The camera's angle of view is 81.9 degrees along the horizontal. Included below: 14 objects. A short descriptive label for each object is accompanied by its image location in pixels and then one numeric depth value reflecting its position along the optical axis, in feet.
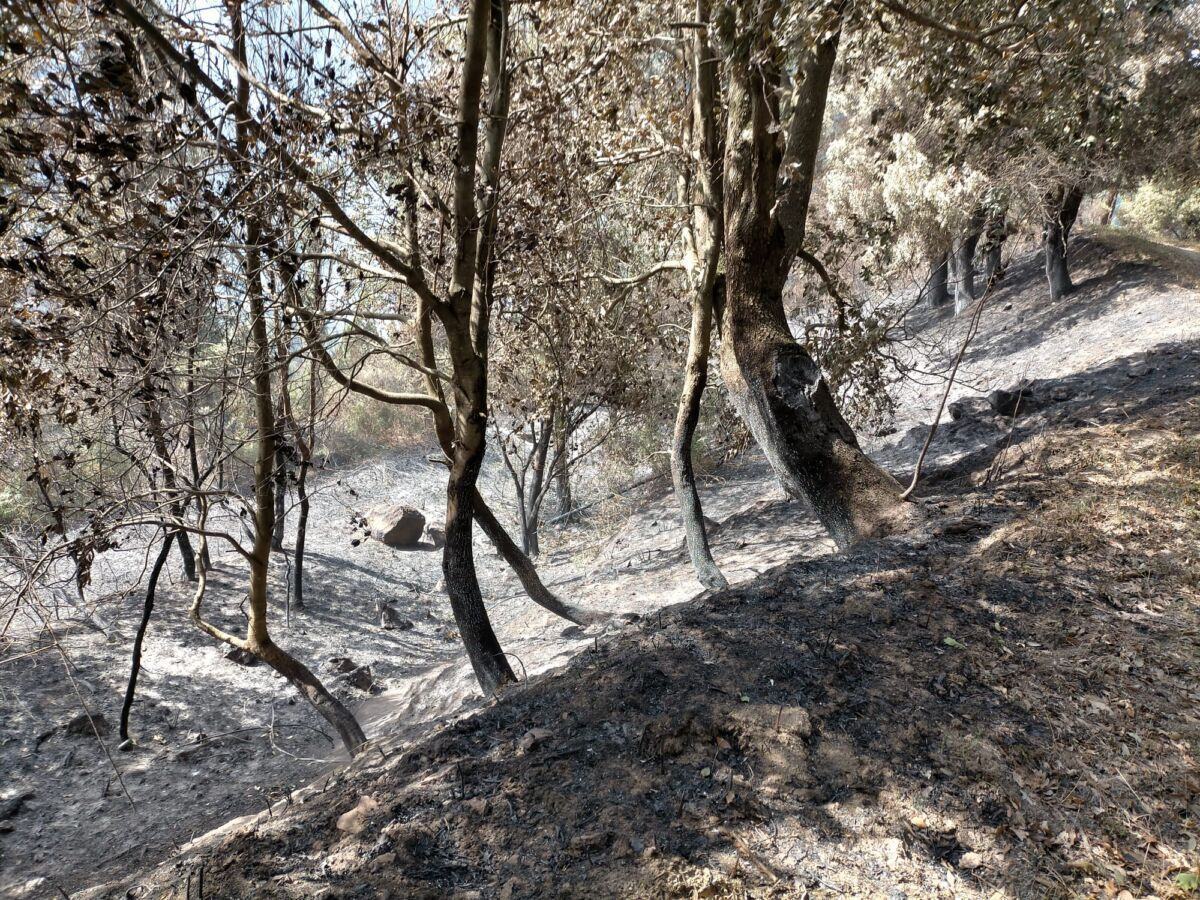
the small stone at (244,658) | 29.01
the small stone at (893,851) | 7.63
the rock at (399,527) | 45.60
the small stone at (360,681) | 29.17
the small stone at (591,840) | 7.90
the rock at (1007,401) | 26.84
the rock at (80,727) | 23.86
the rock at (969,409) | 31.48
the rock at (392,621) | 35.60
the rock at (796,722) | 9.39
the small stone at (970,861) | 7.54
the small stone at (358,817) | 8.73
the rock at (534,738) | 9.87
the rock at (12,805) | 20.43
